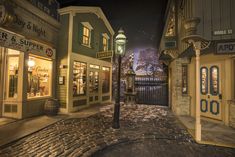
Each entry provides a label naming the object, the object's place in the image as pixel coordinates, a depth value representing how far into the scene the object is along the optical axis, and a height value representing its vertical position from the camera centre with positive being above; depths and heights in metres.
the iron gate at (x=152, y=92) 11.64 -0.72
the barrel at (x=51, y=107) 7.60 -1.28
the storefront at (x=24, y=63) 6.27 +0.90
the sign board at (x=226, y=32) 4.69 +1.63
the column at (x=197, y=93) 4.85 -0.34
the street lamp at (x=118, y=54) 5.85 +1.13
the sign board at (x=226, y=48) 5.03 +1.21
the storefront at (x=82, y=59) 8.53 +1.52
